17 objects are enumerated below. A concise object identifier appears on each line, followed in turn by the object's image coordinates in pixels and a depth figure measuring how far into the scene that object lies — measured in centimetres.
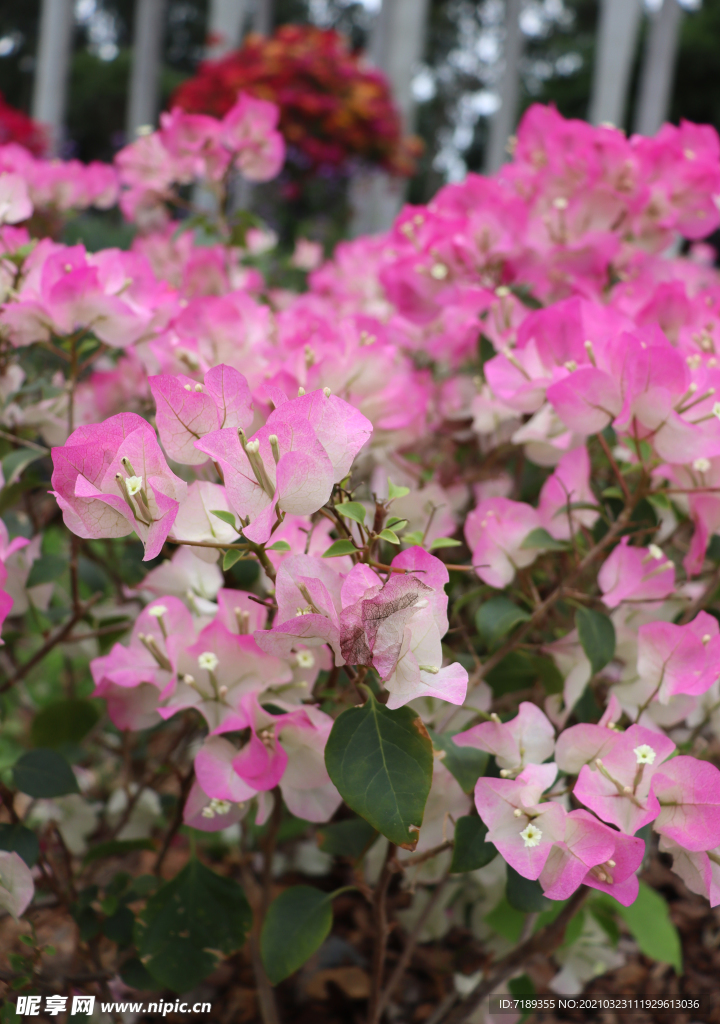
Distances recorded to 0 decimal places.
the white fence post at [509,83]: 601
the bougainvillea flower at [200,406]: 50
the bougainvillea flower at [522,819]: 52
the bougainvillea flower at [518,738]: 59
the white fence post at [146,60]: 560
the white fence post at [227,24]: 463
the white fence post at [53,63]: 518
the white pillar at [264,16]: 624
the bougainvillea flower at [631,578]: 70
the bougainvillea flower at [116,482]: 47
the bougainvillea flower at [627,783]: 53
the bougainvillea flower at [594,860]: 51
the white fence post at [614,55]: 436
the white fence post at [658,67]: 510
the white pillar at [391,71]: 462
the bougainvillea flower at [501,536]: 72
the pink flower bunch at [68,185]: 132
